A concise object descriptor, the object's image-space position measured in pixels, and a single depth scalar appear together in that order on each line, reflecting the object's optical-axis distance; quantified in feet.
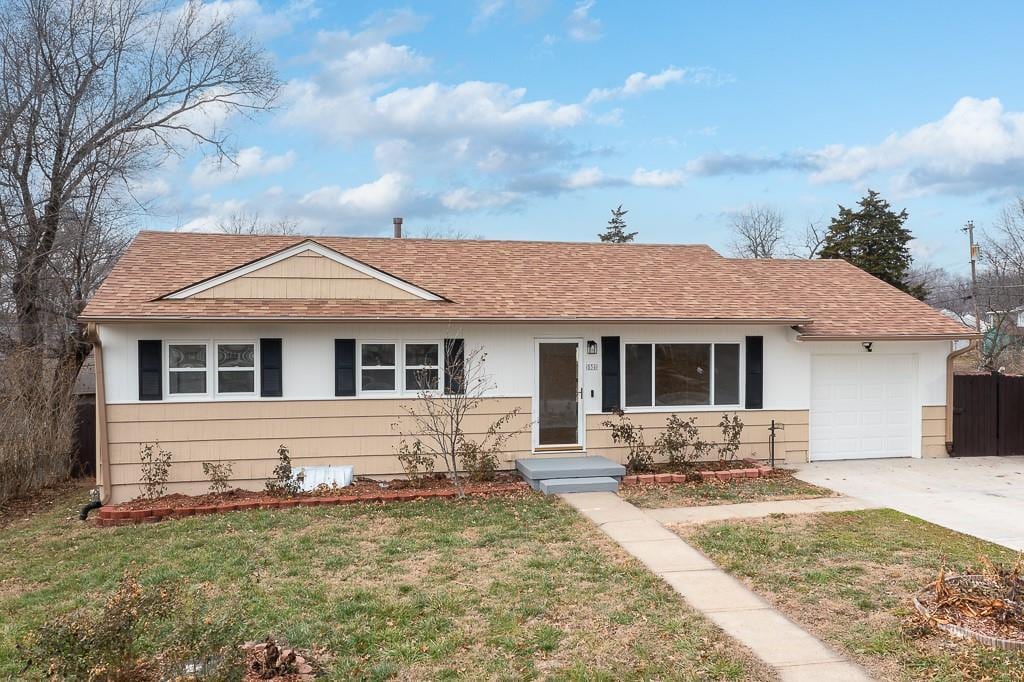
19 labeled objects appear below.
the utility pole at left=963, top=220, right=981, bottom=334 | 105.87
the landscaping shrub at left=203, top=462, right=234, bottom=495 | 33.65
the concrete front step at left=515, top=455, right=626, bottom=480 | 33.83
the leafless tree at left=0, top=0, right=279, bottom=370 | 51.26
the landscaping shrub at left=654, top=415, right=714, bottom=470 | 37.60
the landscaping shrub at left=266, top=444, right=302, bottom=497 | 32.94
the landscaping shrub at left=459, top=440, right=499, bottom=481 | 35.81
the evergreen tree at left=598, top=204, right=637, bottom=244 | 134.62
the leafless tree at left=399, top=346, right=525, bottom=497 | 35.24
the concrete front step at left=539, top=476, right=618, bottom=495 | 33.01
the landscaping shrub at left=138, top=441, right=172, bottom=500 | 33.22
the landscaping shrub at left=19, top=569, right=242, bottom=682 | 12.09
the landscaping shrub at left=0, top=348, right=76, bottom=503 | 36.19
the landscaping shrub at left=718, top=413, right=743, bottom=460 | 38.68
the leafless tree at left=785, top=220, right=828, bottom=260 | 132.98
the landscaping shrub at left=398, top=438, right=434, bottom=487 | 35.73
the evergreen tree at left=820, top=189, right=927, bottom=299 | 100.17
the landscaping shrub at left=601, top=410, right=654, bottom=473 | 37.35
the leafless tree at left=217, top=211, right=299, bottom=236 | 101.14
